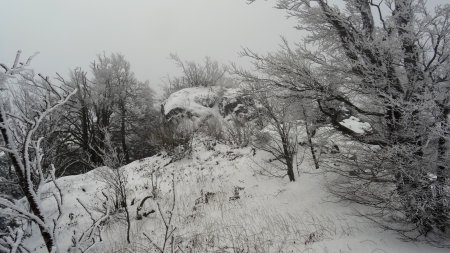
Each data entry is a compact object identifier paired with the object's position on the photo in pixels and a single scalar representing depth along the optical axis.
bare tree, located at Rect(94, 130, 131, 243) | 7.70
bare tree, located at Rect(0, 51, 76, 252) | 2.15
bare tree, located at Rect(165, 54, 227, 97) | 22.09
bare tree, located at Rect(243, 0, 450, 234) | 4.67
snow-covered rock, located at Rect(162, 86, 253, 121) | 16.97
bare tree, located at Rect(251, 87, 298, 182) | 7.98
